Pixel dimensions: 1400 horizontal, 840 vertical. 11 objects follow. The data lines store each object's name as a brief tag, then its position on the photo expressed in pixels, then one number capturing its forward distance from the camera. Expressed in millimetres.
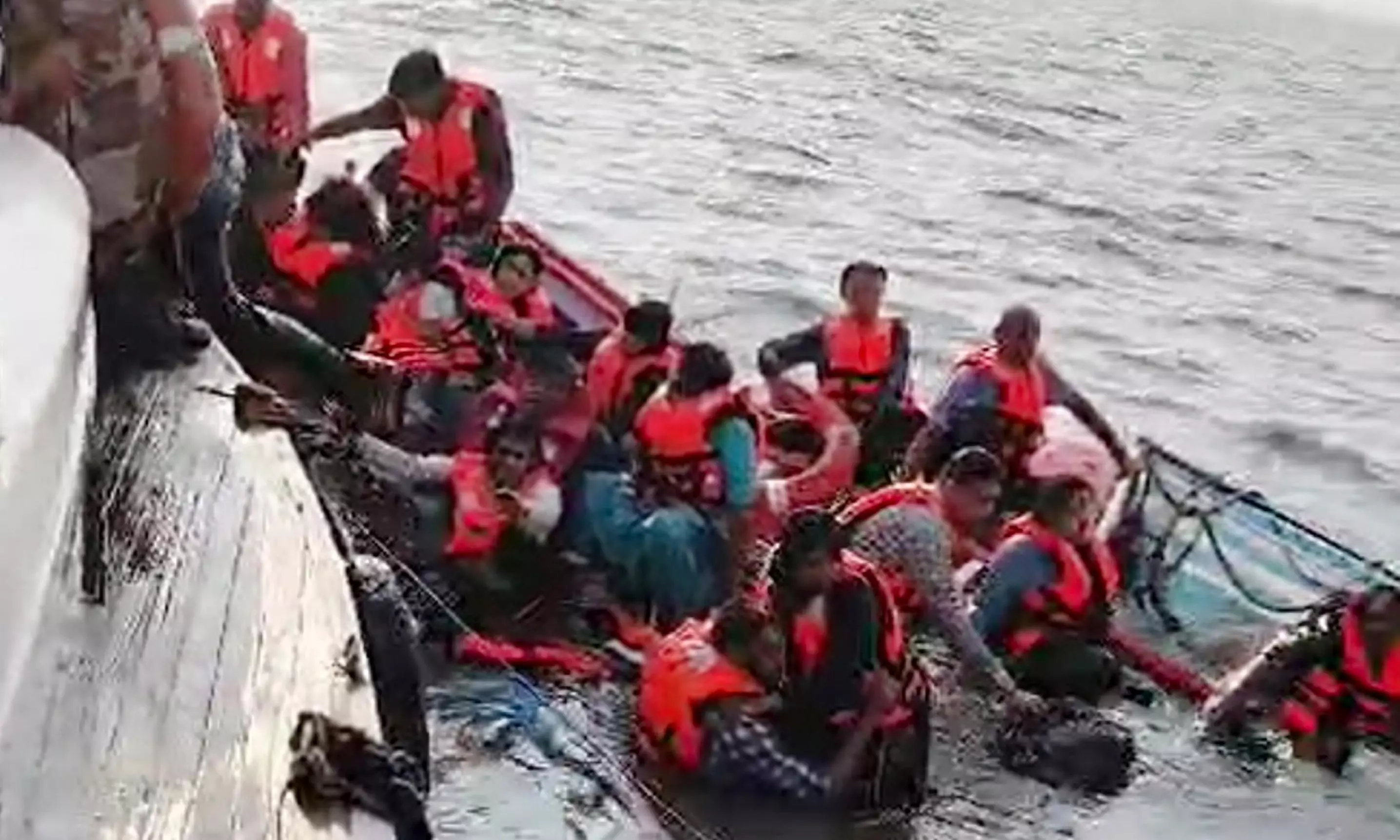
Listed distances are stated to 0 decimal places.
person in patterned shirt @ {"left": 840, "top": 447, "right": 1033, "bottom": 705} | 9016
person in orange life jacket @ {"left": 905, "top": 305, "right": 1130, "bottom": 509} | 10602
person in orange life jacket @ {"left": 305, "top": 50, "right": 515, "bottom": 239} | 11945
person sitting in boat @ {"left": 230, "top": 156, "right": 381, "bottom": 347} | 10891
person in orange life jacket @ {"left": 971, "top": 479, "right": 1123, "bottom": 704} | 9156
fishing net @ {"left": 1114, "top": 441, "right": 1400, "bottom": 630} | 10734
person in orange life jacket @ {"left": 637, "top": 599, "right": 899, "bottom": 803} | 8156
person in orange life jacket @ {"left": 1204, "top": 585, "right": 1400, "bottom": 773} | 8969
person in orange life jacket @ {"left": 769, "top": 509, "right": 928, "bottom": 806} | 7801
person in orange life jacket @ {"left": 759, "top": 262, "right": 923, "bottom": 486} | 11164
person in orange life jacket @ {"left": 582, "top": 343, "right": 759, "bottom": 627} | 9469
